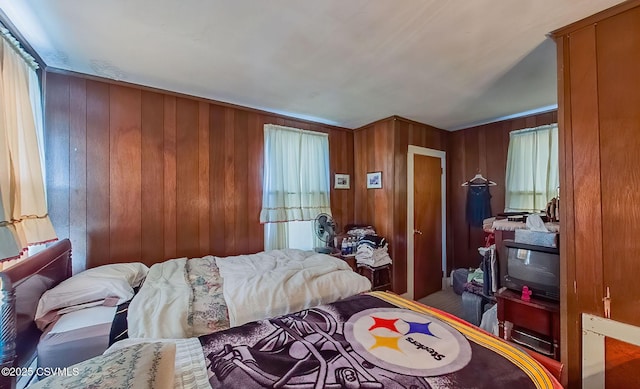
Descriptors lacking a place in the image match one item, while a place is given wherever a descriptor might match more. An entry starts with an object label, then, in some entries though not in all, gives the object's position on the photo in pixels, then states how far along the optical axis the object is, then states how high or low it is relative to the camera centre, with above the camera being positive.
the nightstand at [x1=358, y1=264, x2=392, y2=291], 3.29 -1.03
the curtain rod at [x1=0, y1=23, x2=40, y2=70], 1.55 +0.98
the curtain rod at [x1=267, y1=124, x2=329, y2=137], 3.33 +0.88
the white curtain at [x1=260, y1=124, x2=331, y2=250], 3.24 +0.21
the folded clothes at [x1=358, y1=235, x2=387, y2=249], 3.31 -0.59
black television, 1.82 -0.56
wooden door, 3.75 -0.46
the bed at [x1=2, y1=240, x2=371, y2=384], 1.39 -0.66
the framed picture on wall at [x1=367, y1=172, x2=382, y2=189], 3.63 +0.21
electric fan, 3.43 -0.44
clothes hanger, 3.76 +0.18
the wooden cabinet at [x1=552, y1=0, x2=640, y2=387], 1.41 +0.14
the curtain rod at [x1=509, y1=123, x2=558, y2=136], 3.11 +0.80
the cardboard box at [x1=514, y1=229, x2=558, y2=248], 1.80 -0.32
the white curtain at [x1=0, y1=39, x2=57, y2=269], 1.46 +0.22
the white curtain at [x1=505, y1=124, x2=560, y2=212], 3.09 +0.30
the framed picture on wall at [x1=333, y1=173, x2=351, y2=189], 3.88 +0.21
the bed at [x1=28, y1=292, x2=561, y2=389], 0.87 -0.67
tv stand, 1.78 -0.93
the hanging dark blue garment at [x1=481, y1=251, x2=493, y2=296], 2.23 -0.70
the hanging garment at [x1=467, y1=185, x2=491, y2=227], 3.76 -0.15
